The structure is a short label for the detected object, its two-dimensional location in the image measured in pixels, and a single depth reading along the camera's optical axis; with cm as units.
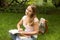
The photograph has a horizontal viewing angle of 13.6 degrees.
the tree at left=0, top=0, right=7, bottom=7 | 1253
